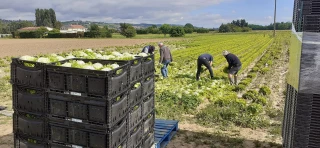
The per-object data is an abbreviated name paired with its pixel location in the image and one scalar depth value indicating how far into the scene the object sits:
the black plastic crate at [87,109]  4.11
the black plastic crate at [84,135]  4.20
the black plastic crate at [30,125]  4.53
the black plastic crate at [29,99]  4.46
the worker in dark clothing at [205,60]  12.51
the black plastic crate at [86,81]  4.09
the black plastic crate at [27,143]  4.62
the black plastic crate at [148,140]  5.46
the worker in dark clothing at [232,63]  11.61
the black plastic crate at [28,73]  4.45
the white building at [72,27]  166.23
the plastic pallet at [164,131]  6.22
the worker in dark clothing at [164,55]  13.29
